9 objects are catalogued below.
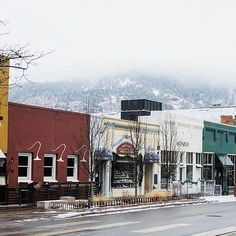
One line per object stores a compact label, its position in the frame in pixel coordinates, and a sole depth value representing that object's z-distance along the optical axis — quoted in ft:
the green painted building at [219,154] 159.22
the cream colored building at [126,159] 118.11
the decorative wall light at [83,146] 110.62
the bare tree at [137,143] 115.49
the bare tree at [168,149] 129.29
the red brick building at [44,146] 96.32
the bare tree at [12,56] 37.27
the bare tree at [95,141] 106.63
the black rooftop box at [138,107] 174.70
